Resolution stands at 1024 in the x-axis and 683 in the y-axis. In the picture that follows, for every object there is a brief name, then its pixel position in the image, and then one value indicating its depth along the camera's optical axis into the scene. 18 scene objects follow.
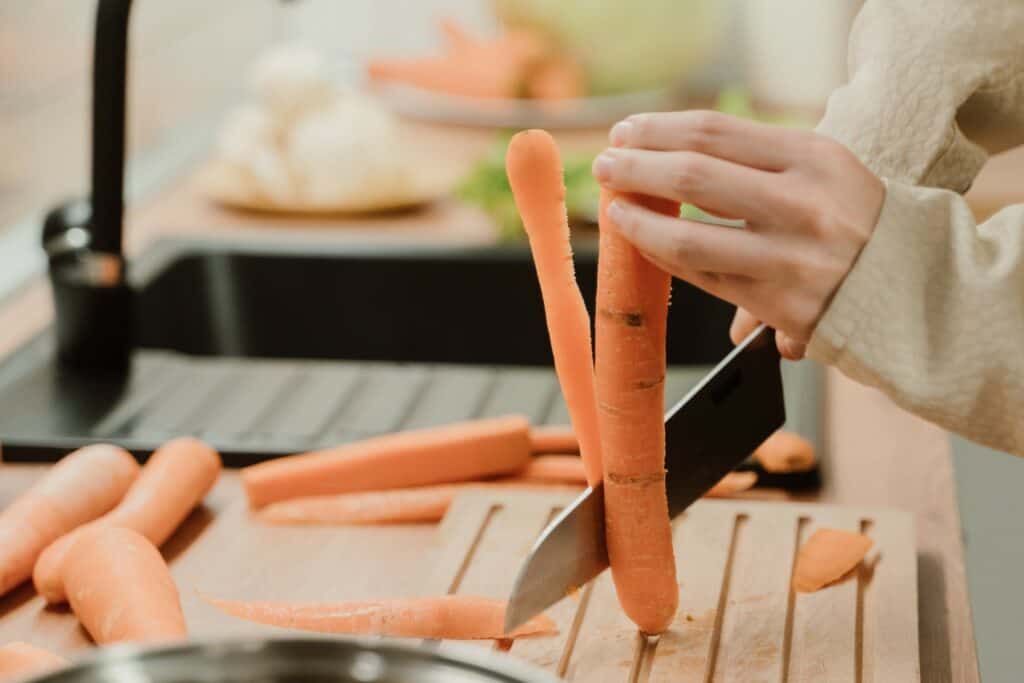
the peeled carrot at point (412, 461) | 1.18
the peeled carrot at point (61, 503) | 1.09
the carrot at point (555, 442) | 1.23
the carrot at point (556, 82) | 2.28
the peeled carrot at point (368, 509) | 1.16
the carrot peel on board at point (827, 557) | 1.07
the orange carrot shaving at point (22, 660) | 0.97
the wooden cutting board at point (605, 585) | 1.01
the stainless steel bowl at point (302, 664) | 0.82
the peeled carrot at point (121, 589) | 1.02
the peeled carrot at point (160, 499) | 1.07
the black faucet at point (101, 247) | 1.31
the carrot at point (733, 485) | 1.18
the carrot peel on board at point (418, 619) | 1.04
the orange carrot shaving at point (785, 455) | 1.19
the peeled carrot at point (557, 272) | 0.99
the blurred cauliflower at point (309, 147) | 1.71
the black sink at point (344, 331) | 1.33
